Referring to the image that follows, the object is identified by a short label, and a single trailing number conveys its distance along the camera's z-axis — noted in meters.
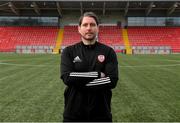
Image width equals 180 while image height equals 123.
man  3.74
